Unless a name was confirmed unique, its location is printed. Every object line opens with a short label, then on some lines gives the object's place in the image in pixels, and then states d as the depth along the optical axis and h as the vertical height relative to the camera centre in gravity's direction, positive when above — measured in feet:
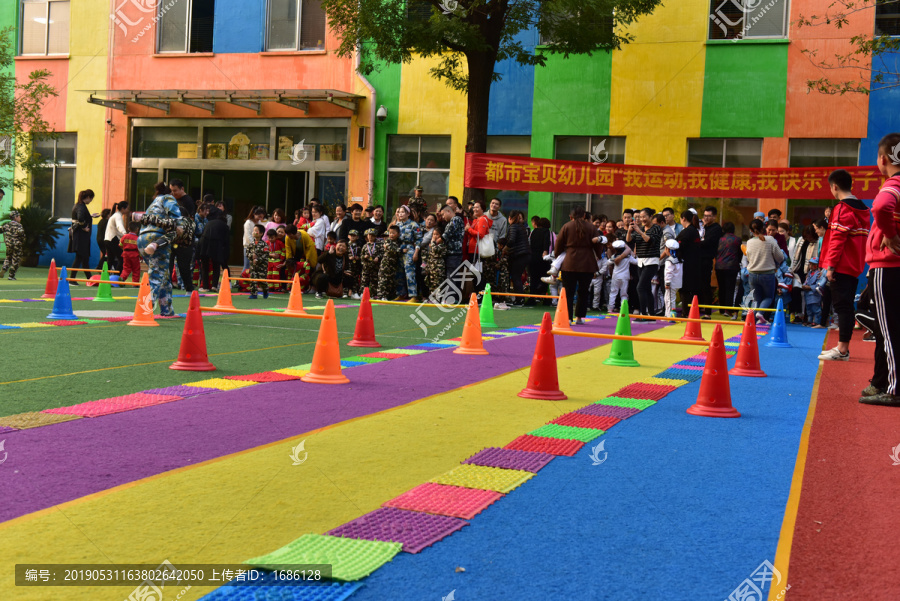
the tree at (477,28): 63.21 +16.92
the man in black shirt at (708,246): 54.60 +1.65
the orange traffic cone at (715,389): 22.53 -2.94
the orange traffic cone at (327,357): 25.16 -2.94
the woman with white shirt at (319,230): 67.97 +1.76
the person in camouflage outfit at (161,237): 39.14 +0.33
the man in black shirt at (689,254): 53.52 +1.07
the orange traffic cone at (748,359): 30.30 -2.90
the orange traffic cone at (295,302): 45.01 -2.56
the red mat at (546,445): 17.92 -3.70
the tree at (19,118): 82.28 +11.19
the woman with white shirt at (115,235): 68.90 +0.62
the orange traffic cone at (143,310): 37.73 -2.77
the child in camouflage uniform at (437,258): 58.39 +0.07
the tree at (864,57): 66.28 +16.80
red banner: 64.69 +6.67
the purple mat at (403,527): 12.06 -3.78
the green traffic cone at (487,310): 46.47 -2.53
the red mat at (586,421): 20.70 -3.65
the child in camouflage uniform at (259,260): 63.93 -0.71
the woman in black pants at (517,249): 61.36 +0.97
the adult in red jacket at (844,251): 31.68 +1.06
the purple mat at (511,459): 16.48 -3.71
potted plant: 85.51 +0.91
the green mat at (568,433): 19.33 -3.67
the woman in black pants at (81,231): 70.03 +0.80
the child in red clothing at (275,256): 63.77 -0.36
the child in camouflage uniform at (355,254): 64.39 +0.05
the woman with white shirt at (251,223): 66.33 +1.99
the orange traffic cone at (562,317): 41.32 -2.39
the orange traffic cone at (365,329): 34.55 -2.86
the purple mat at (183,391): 22.45 -3.67
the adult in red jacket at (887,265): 23.84 +0.44
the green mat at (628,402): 23.75 -3.60
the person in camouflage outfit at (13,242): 64.18 -0.28
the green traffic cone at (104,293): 50.94 -2.92
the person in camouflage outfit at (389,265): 60.64 -0.55
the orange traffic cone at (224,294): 49.18 -2.56
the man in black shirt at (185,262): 60.34 -1.05
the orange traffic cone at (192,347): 26.48 -2.97
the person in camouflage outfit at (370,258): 62.49 -0.18
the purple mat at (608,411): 22.24 -3.62
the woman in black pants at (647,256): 53.57 +0.82
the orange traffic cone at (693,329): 42.64 -2.75
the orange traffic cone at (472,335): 33.78 -2.82
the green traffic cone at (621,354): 32.78 -3.17
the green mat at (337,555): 10.81 -3.79
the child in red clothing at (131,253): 62.04 -0.66
